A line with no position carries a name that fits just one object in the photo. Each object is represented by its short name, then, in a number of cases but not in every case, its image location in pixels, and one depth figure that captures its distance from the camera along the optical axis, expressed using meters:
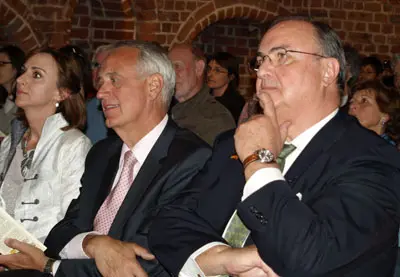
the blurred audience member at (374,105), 4.48
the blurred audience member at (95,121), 4.74
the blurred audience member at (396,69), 5.28
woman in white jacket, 3.33
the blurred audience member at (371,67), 7.30
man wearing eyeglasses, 1.86
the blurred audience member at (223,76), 6.50
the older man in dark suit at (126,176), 2.73
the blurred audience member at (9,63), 5.98
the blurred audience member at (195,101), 4.69
